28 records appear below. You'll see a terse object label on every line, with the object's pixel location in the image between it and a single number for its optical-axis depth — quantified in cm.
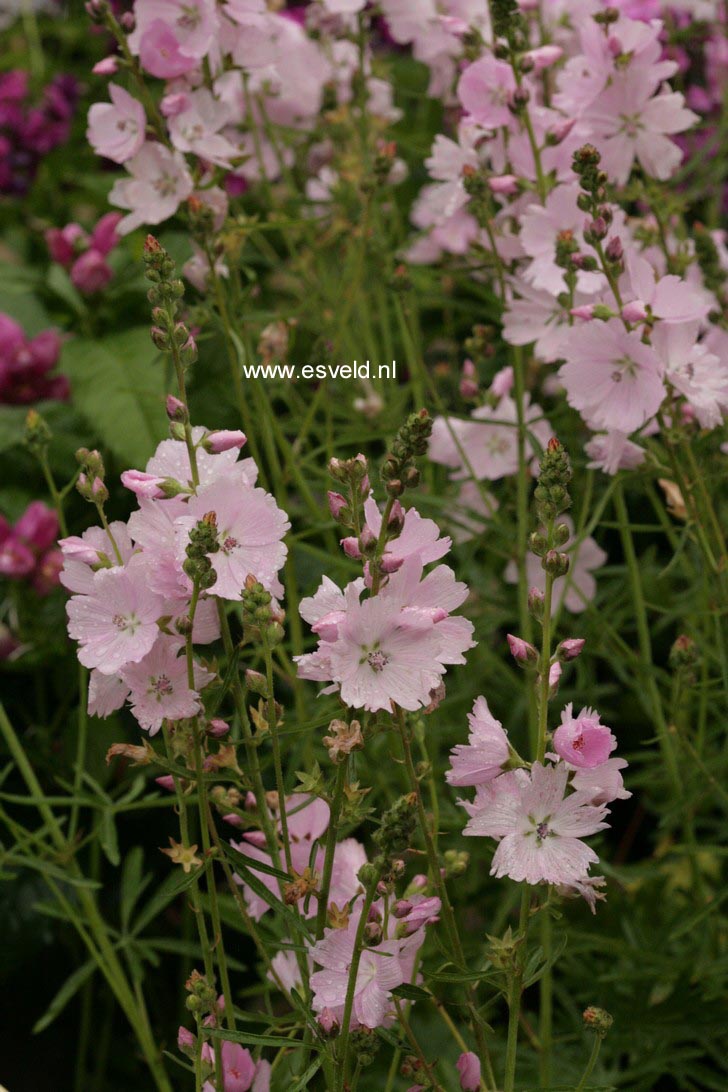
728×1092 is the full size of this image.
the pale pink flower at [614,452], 166
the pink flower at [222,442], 144
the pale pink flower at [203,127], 173
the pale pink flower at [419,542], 141
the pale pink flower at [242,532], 142
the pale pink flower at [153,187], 174
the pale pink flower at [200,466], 145
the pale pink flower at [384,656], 138
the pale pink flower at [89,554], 145
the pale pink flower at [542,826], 138
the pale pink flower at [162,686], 143
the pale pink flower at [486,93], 178
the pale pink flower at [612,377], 160
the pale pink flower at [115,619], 143
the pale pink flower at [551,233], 173
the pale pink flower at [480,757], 140
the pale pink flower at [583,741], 138
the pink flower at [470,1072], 145
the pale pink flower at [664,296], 161
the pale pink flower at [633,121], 177
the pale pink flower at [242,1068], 148
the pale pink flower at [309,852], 149
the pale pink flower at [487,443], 190
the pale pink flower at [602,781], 140
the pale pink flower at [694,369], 162
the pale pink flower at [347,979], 141
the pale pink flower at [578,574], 189
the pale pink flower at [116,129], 175
